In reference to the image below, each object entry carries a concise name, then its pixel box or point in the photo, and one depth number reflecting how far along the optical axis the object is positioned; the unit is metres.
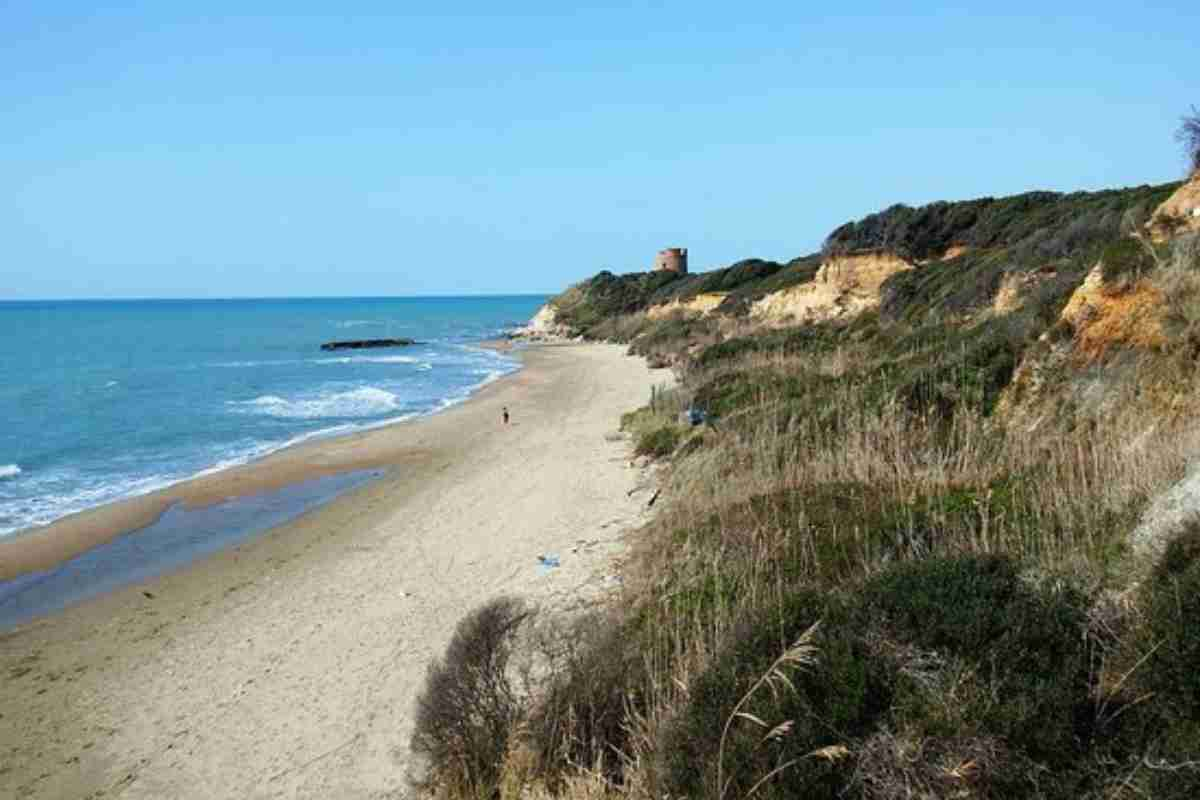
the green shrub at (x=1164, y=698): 3.19
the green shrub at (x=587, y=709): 5.01
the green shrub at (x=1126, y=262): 10.70
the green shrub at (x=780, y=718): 3.79
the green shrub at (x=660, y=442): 17.11
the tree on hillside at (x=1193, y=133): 15.46
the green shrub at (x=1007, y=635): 3.65
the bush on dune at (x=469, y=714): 5.42
